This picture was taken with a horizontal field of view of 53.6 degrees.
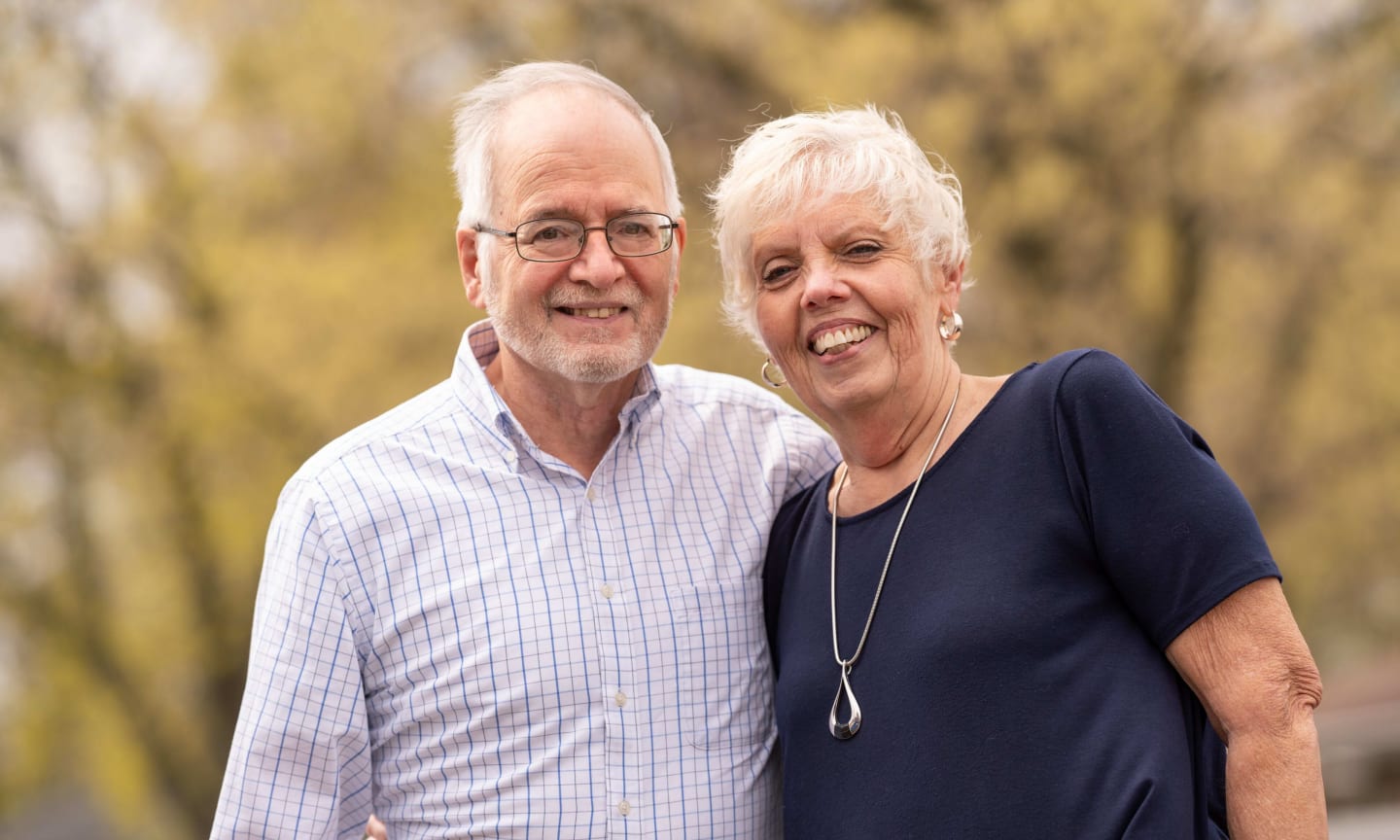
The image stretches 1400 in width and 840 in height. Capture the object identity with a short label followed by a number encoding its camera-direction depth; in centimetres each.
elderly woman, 216
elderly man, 253
